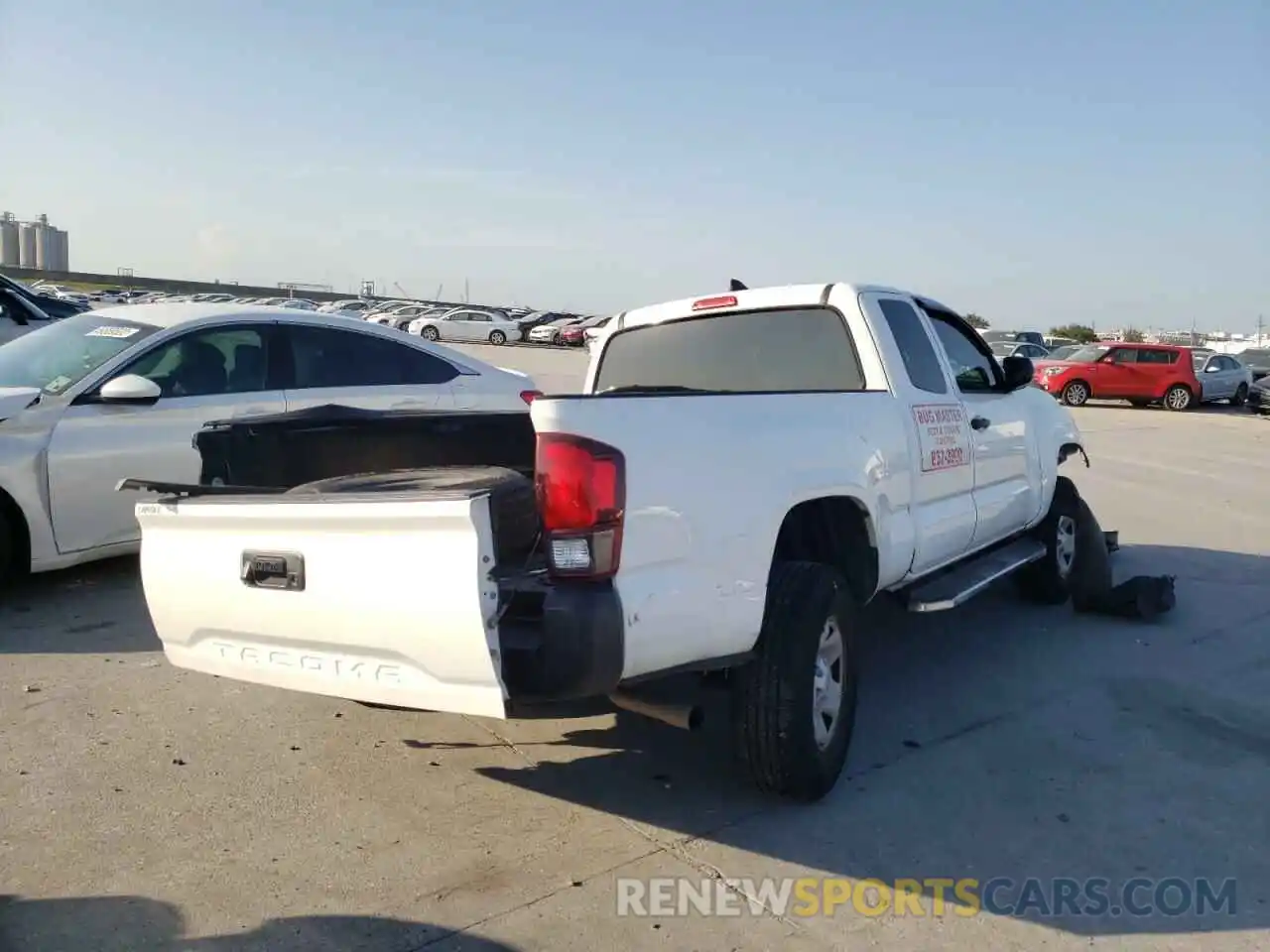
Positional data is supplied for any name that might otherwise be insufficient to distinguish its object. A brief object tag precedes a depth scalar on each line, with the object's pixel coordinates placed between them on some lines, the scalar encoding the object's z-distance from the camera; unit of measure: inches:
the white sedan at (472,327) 2020.2
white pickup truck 119.3
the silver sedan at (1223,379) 1071.6
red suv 1018.7
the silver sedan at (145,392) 227.3
